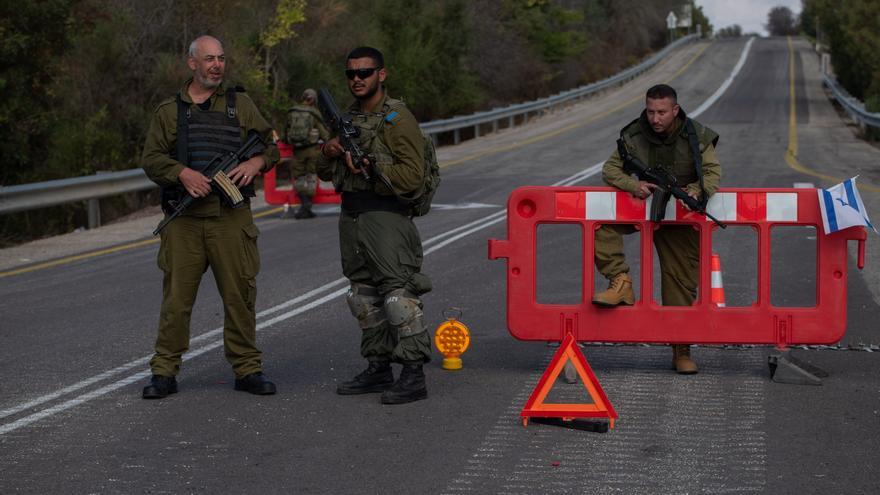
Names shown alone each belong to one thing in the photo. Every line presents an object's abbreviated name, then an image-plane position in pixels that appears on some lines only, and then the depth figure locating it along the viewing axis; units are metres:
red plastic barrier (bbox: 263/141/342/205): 19.22
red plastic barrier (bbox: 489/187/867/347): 8.09
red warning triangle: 6.70
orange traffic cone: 8.86
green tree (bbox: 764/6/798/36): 162.25
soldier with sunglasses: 7.24
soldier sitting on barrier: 7.95
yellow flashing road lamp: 8.11
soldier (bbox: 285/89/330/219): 17.56
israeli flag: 7.82
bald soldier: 7.40
